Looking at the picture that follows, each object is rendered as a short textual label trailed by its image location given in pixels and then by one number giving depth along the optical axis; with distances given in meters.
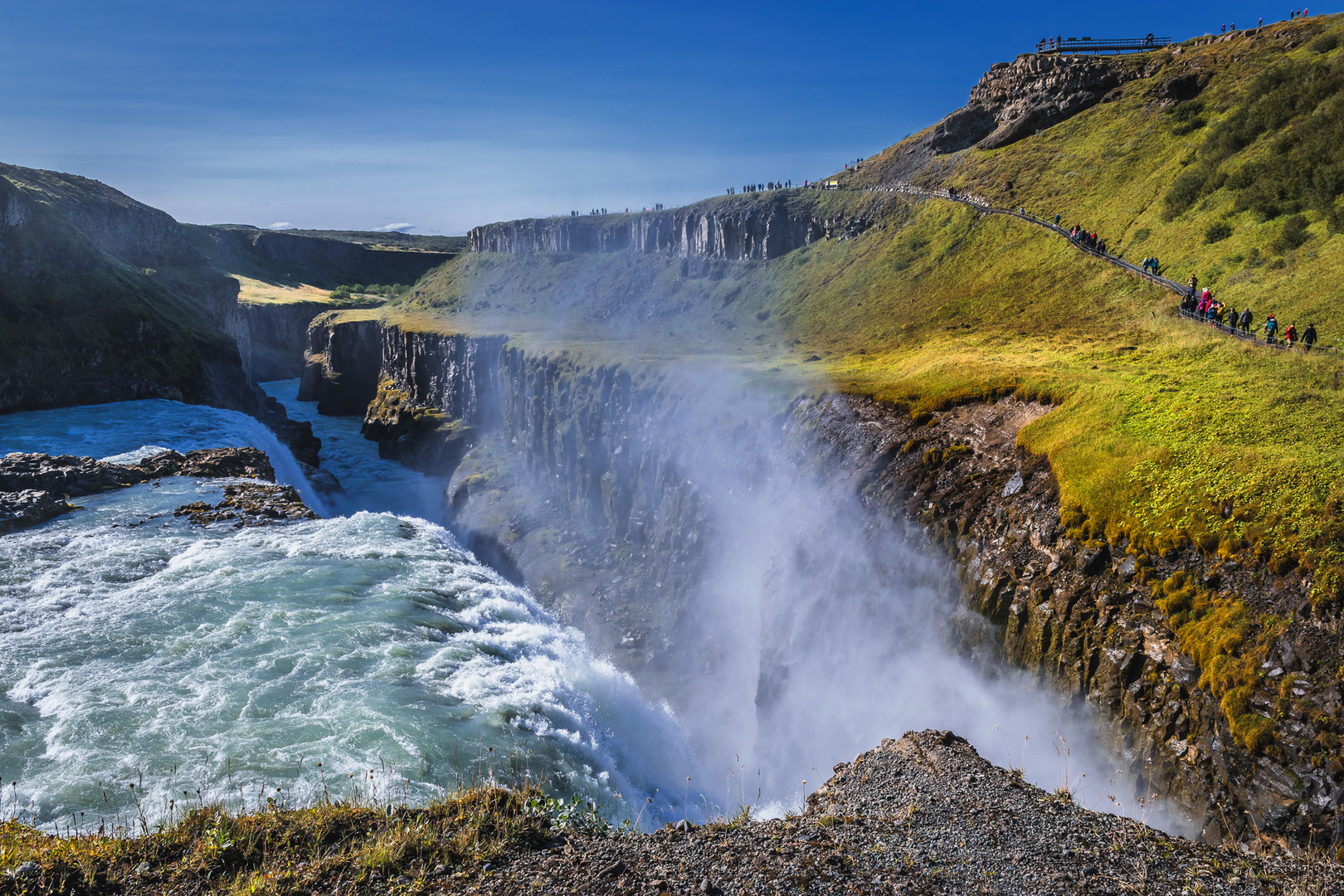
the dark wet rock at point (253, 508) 35.50
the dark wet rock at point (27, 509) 32.34
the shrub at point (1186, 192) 46.09
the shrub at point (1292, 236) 34.09
